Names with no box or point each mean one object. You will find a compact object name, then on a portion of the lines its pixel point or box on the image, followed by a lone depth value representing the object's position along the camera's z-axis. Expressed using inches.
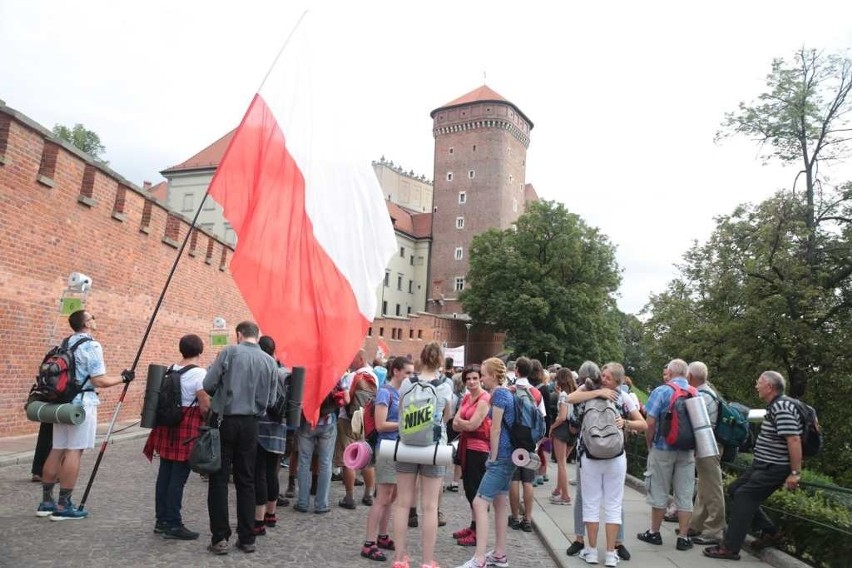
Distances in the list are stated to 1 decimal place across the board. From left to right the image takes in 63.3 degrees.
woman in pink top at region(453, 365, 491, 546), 223.0
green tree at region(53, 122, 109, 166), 2023.9
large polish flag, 234.1
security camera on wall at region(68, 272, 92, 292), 510.9
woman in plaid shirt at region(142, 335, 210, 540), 228.5
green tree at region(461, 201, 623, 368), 1951.3
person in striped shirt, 231.0
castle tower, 2699.3
